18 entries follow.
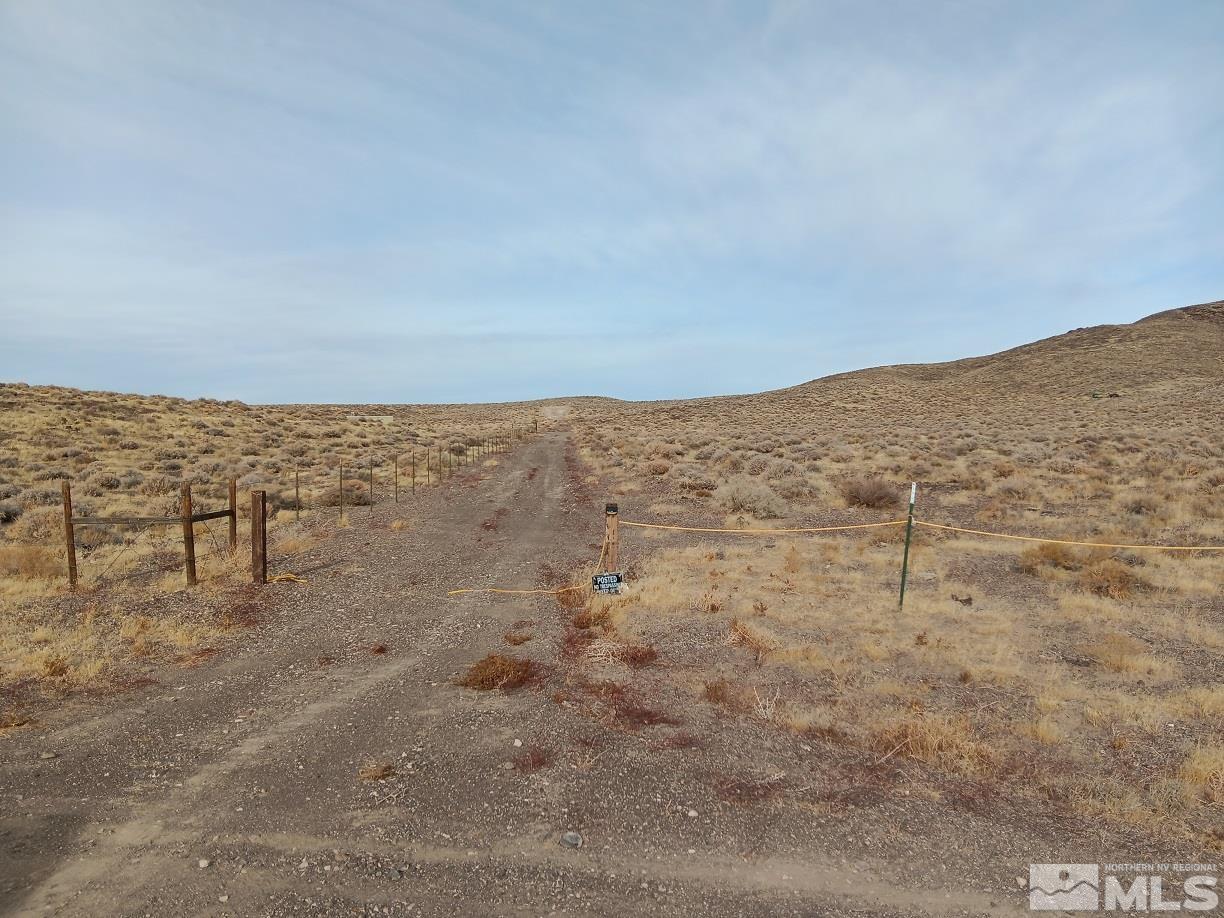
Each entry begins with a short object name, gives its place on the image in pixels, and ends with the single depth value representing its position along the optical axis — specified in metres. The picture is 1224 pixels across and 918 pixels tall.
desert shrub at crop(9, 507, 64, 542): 13.74
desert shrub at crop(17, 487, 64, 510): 16.91
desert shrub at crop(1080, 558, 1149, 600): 10.53
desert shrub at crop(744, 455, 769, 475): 24.30
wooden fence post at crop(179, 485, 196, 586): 10.41
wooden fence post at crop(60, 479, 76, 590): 10.16
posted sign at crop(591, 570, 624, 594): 10.27
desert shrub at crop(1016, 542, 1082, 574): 11.98
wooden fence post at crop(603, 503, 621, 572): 10.60
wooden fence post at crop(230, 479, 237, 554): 12.12
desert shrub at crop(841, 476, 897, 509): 18.58
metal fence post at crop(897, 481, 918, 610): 9.67
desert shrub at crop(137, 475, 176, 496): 20.06
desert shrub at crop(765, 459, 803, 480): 23.02
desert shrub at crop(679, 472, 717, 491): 21.62
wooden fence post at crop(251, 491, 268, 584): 10.36
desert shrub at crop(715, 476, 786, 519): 17.78
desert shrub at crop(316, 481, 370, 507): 19.58
